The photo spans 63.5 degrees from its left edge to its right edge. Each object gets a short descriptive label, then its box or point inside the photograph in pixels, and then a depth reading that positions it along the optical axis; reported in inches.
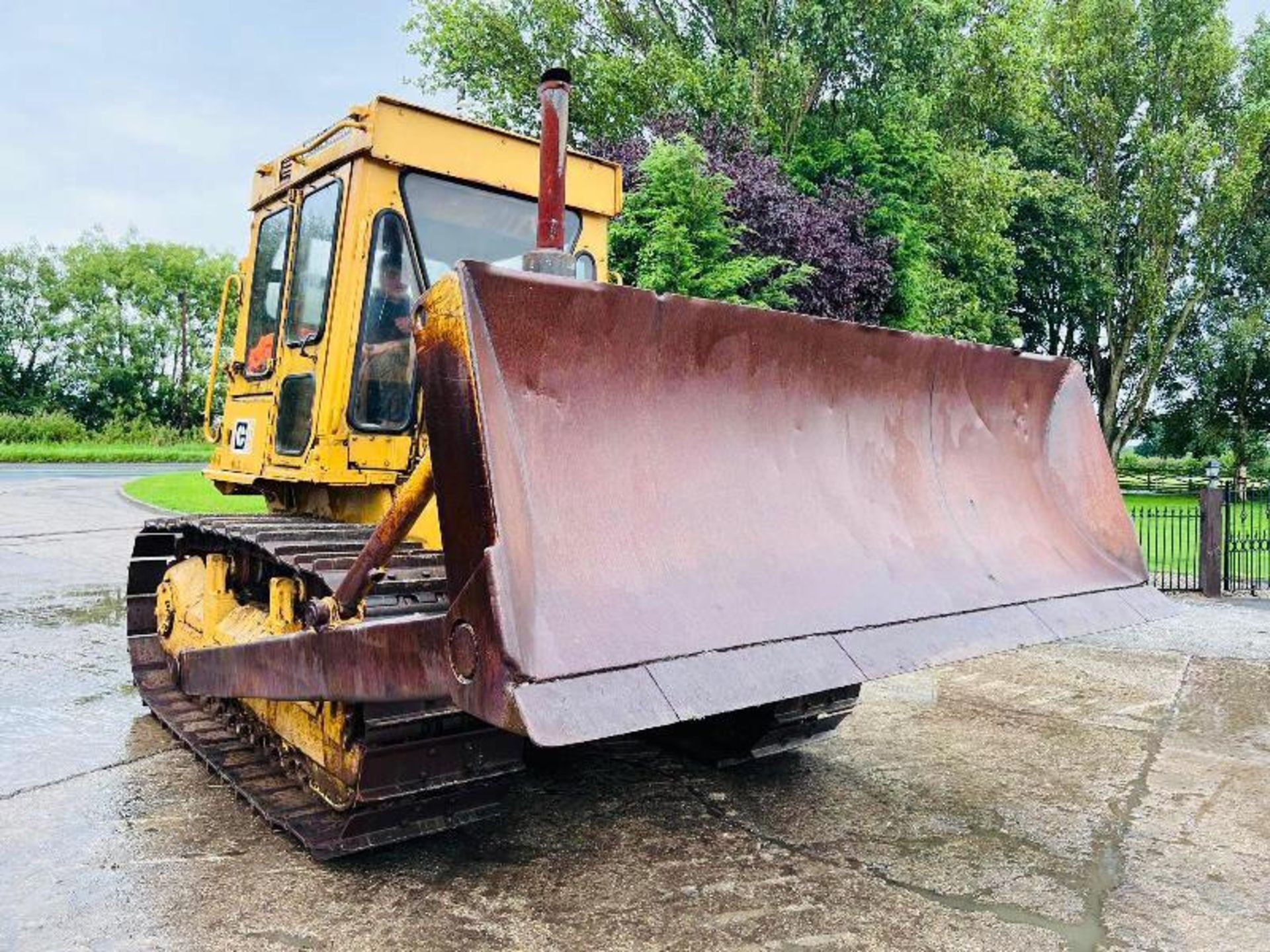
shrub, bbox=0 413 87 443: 1615.4
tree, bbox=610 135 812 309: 534.0
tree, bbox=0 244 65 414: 1988.2
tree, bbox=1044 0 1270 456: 906.1
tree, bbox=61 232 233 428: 1969.7
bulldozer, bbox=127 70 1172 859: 89.5
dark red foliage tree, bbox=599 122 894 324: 619.5
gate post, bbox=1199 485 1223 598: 398.6
